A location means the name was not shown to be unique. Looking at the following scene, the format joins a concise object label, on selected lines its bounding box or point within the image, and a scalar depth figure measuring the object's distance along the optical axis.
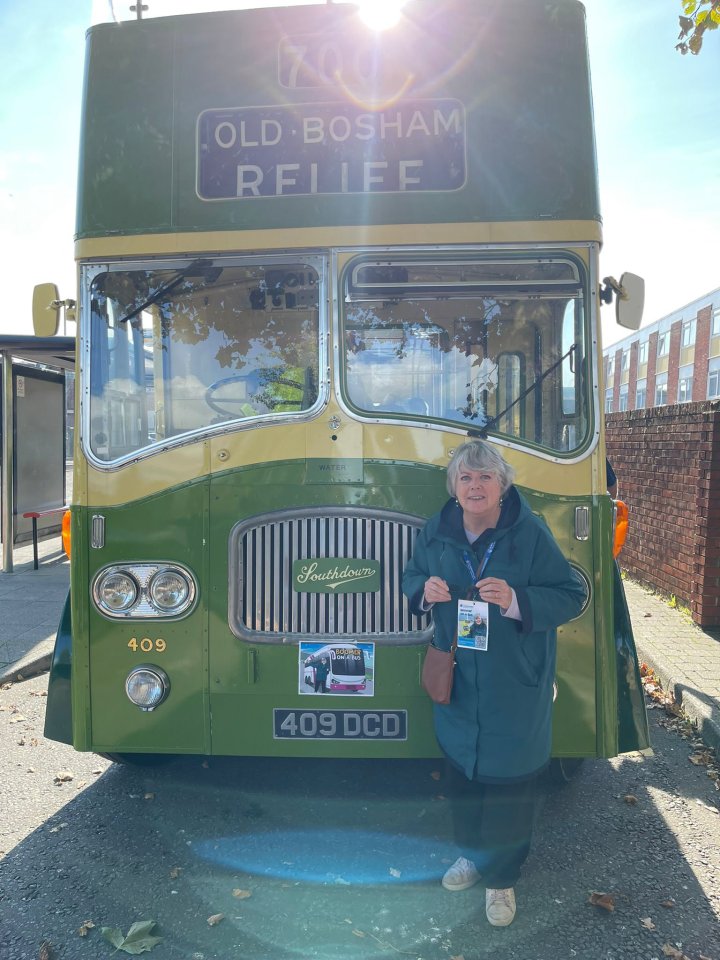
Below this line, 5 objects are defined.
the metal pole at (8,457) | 9.89
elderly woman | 2.75
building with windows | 39.88
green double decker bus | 3.18
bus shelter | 9.90
